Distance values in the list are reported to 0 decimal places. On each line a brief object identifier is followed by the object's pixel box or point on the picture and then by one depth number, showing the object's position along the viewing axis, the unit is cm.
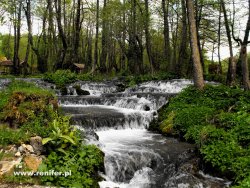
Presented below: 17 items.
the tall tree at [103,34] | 2948
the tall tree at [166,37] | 2581
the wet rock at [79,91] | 2032
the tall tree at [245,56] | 1426
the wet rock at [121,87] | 2143
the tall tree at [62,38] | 2420
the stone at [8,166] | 614
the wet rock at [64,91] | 2016
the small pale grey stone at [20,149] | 673
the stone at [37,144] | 689
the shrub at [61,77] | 2253
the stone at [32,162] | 635
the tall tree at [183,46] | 2414
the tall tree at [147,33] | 2602
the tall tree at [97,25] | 2810
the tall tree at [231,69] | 1848
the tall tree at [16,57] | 2931
